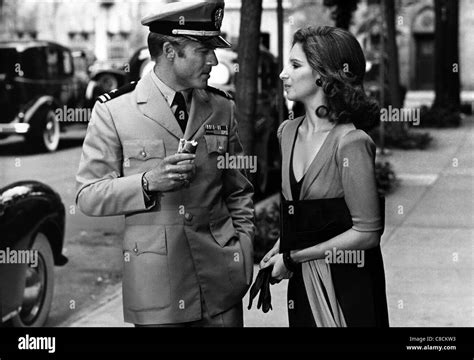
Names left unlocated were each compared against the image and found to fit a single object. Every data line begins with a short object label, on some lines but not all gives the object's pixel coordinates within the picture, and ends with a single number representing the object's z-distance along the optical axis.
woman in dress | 3.33
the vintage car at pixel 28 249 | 5.28
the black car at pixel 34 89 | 14.38
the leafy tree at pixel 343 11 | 10.06
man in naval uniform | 3.47
